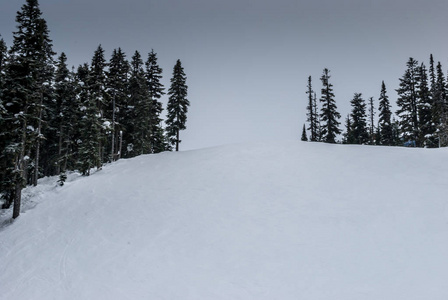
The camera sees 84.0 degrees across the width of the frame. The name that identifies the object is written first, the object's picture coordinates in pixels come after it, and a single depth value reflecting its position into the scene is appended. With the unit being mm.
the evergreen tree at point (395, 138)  49016
